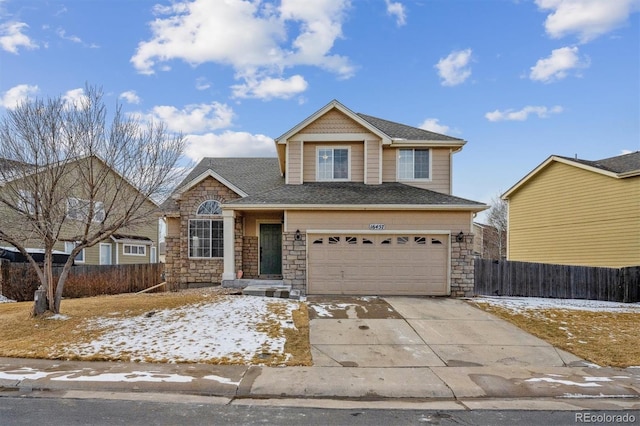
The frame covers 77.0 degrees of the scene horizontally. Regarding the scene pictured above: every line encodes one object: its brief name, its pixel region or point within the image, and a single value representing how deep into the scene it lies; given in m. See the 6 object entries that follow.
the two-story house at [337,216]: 13.59
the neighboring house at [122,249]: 23.42
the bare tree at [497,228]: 41.28
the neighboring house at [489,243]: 42.31
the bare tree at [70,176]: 9.22
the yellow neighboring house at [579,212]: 16.73
